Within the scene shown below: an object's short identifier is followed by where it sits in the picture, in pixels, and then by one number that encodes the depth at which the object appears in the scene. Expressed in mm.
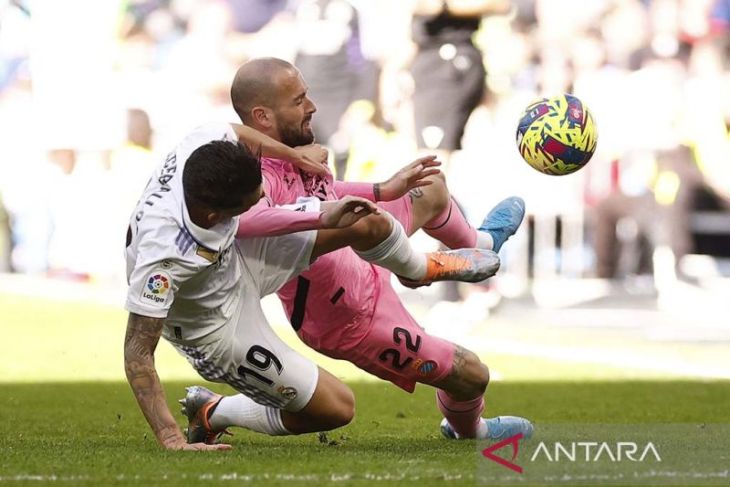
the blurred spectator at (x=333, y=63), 34844
